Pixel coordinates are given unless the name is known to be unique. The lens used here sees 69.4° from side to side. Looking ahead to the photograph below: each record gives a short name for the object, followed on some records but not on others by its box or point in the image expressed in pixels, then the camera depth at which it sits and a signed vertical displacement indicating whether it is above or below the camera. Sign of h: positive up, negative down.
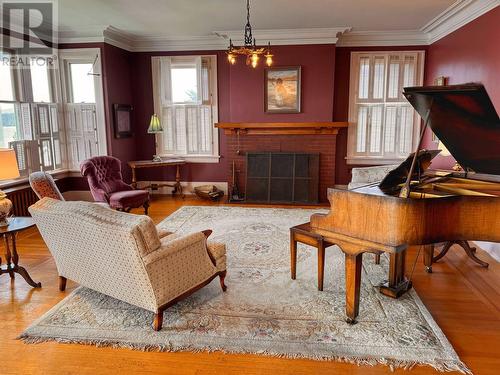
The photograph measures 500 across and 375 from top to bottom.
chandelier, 3.91 +0.86
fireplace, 6.50 -0.35
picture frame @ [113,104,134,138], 6.47 +0.22
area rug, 2.34 -1.38
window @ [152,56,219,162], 6.93 +0.52
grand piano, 2.15 -0.44
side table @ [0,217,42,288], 3.12 -1.08
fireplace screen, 6.57 -0.82
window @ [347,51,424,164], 6.51 +0.44
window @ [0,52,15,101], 5.05 +0.71
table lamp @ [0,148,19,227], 3.09 -0.33
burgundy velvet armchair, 5.08 -0.79
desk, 6.42 -0.60
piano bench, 3.07 -0.95
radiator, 4.95 -0.94
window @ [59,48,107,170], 6.18 +0.49
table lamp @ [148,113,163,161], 6.62 +0.11
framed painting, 6.45 +0.76
